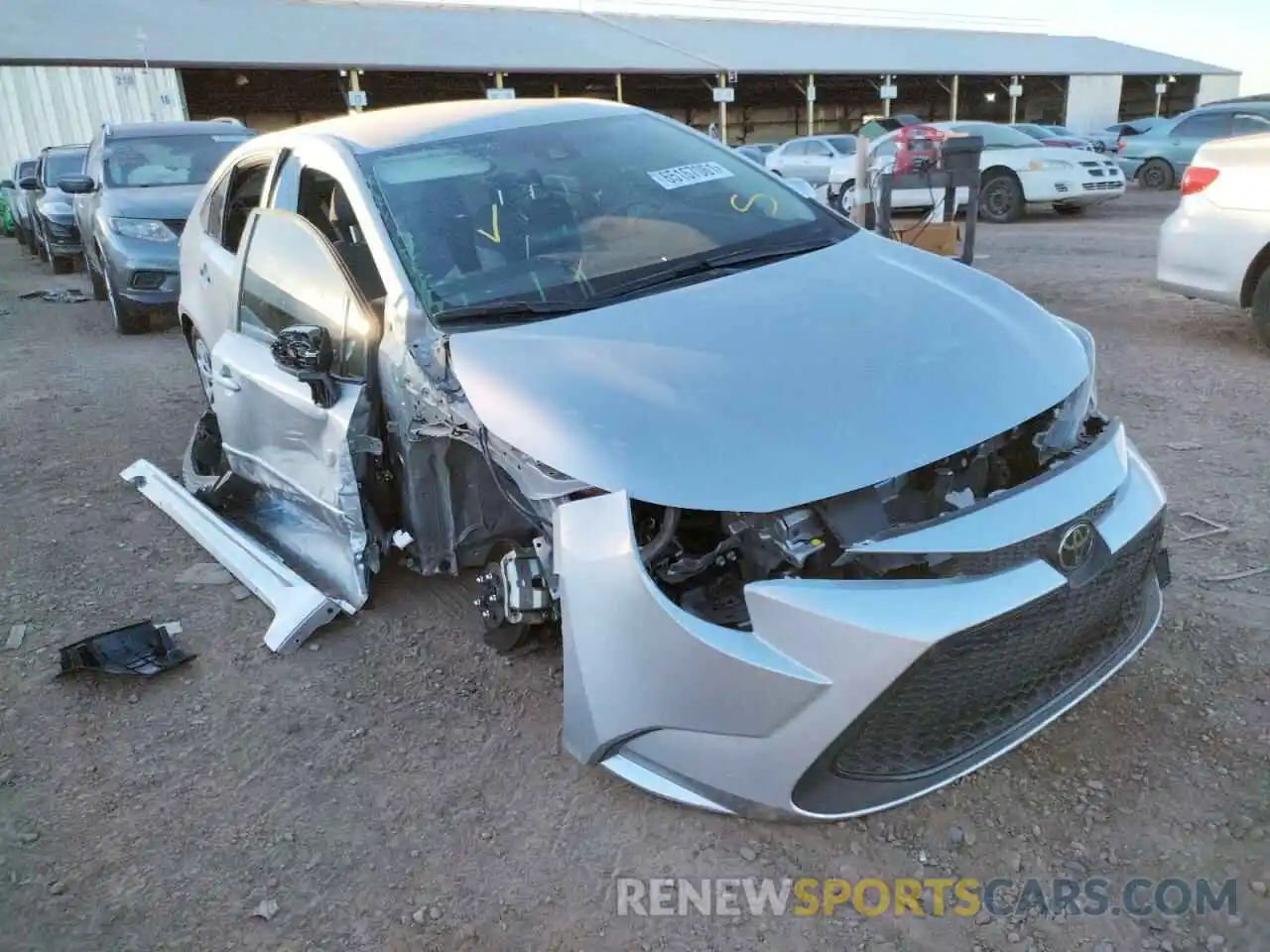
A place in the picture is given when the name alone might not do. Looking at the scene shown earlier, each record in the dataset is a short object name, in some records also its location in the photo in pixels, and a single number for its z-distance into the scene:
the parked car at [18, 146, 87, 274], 12.68
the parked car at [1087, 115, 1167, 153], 18.58
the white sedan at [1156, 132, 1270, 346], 5.57
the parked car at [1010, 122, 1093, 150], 13.89
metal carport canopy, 21.92
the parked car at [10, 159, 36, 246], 15.15
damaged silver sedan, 2.03
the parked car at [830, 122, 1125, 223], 13.21
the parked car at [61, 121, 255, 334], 8.27
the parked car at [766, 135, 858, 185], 16.73
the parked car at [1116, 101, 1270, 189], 14.93
